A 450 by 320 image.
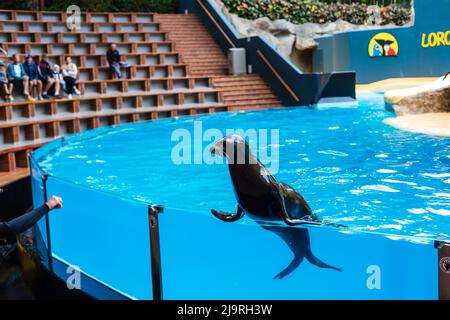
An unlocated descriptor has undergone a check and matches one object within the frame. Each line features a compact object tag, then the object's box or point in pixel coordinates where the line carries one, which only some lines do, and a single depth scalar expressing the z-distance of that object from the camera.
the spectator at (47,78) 9.59
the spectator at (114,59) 11.37
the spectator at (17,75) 9.19
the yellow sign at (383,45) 16.91
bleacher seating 9.30
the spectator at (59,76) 9.70
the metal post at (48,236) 3.41
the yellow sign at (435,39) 15.42
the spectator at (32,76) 9.44
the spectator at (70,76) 9.99
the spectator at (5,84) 8.87
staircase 12.09
